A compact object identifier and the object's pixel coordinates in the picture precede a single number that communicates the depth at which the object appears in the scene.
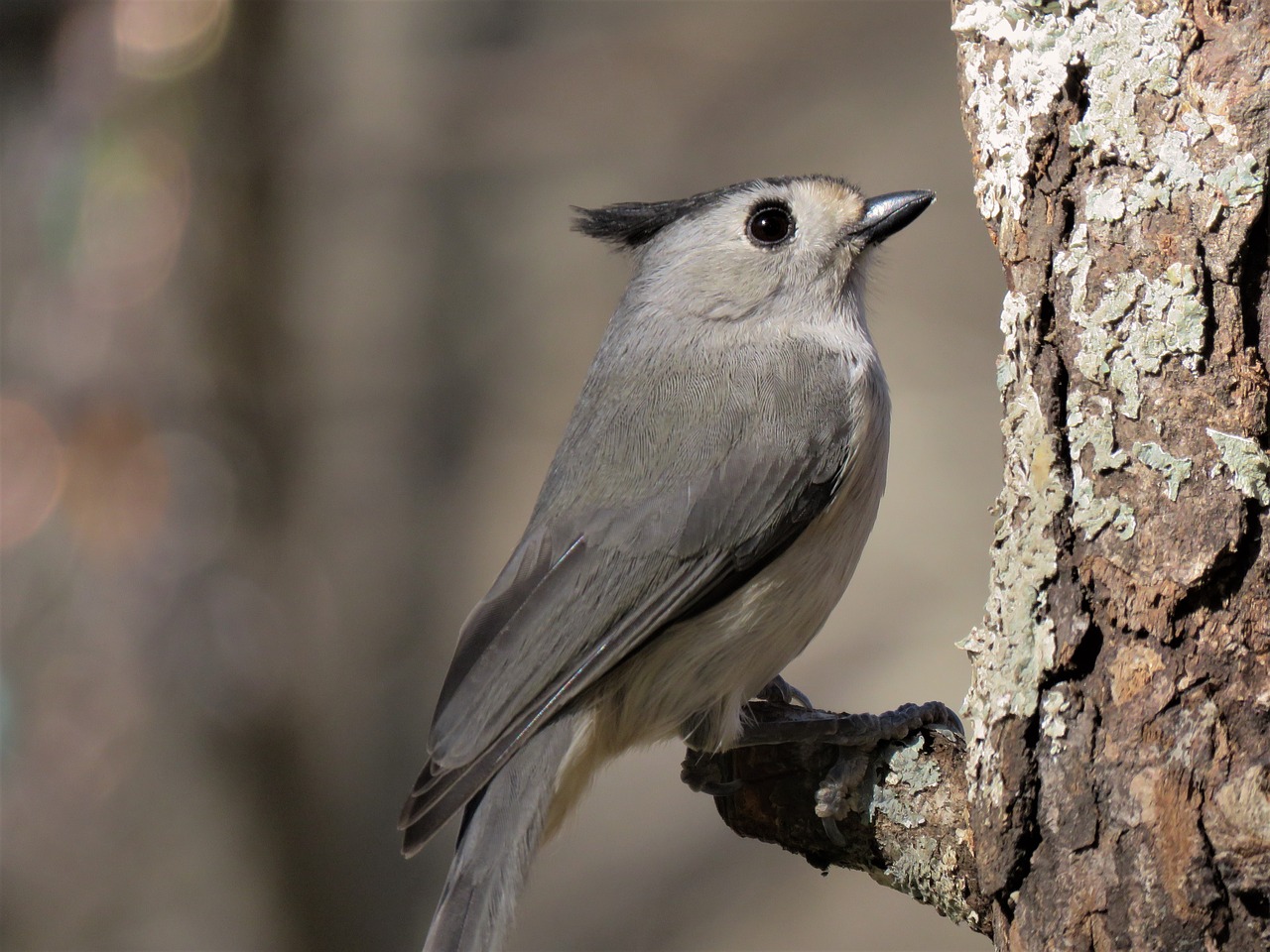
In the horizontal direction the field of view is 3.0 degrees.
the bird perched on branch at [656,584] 2.93
